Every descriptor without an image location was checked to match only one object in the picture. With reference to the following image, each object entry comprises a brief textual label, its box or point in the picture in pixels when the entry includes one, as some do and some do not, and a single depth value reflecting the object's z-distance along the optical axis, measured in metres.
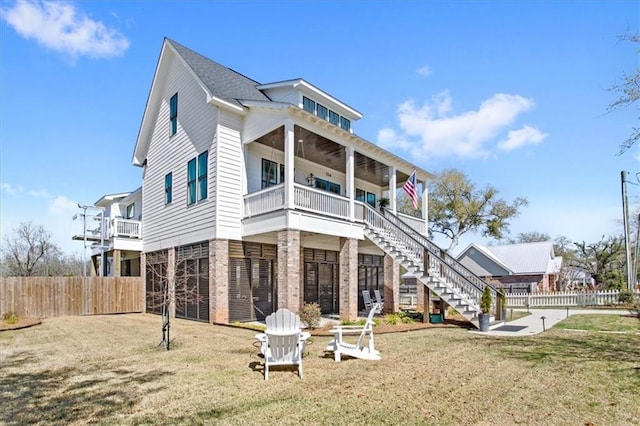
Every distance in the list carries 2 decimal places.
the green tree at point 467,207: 37.66
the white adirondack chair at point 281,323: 6.91
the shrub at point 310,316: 11.95
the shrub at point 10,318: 14.50
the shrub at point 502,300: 13.00
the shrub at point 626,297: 21.31
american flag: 17.22
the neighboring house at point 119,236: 19.91
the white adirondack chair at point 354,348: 7.73
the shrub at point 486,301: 11.81
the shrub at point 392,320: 13.01
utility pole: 22.22
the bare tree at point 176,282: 15.33
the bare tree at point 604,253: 33.52
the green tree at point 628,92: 9.32
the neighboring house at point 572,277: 39.63
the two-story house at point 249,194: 13.52
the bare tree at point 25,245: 36.53
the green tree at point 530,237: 57.56
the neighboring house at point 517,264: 33.16
